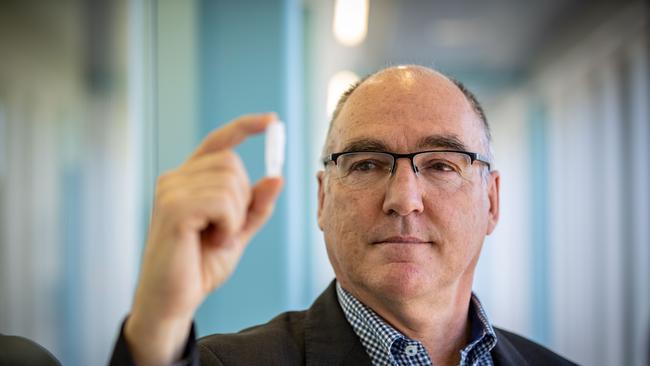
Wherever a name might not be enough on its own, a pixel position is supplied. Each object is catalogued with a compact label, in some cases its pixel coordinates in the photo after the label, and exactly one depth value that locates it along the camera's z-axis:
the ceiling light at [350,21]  4.92
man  1.49
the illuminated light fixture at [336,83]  6.11
